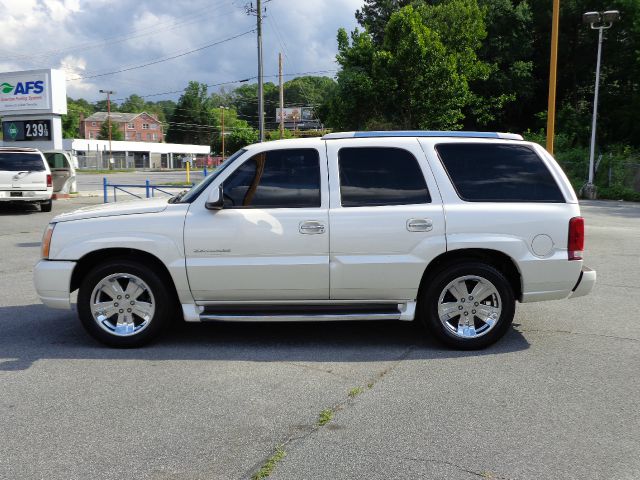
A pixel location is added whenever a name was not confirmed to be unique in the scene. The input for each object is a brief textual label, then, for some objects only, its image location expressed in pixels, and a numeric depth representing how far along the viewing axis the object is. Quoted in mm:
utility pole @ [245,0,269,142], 29938
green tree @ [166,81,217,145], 122312
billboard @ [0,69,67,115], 24703
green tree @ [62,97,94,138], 113288
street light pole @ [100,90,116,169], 76338
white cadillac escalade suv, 5129
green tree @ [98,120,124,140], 103562
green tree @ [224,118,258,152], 78125
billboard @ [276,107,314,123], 94231
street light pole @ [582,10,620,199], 22764
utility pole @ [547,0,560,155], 14760
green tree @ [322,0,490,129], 28281
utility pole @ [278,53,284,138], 38288
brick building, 118125
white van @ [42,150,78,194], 21623
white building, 81875
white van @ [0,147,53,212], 16828
